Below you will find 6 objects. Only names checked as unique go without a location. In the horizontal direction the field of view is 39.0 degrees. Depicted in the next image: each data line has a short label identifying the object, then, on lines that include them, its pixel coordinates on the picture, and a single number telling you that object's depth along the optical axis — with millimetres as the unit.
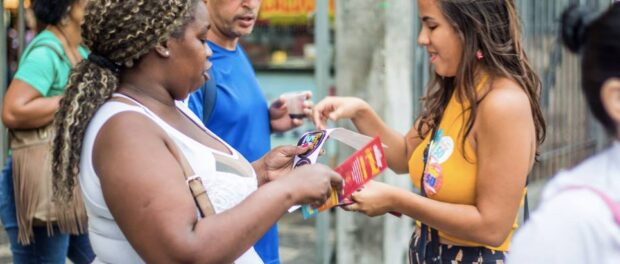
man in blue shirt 3383
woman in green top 3846
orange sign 7508
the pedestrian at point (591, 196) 1608
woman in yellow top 2799
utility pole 5234
